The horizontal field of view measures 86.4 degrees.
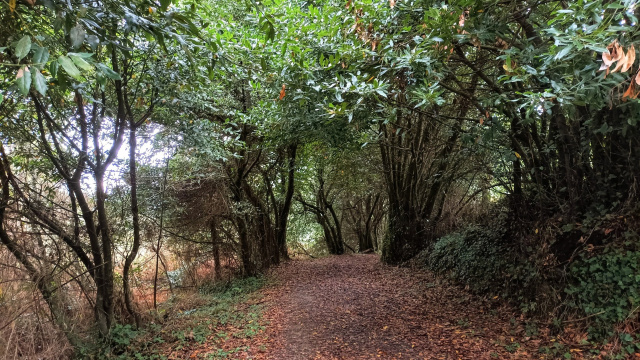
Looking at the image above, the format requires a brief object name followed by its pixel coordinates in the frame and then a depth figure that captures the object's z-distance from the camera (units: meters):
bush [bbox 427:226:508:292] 6.36
